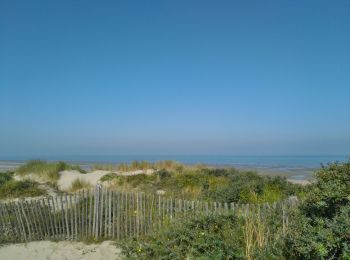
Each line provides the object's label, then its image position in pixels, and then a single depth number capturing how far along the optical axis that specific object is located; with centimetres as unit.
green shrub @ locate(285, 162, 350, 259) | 480
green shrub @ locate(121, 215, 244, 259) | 625
